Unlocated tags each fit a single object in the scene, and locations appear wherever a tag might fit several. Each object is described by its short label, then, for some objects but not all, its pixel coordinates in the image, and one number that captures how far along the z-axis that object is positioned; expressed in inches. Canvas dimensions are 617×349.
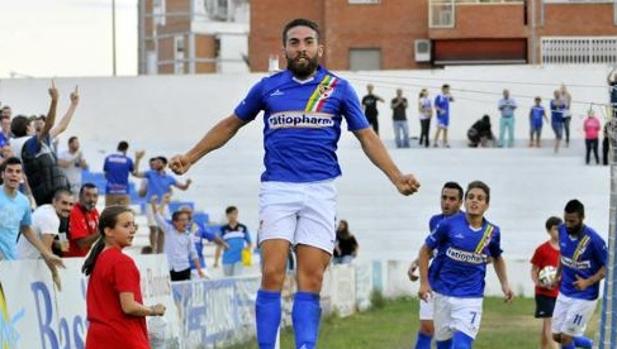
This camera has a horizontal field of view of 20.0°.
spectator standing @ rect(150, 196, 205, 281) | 993.0
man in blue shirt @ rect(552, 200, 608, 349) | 729.6
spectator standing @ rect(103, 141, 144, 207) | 1194.6
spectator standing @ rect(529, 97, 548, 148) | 1838.1
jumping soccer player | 440.5
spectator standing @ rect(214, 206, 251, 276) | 1224.2
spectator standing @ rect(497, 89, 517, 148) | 1847.9
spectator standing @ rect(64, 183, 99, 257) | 658.2
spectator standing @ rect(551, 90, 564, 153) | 1814.7
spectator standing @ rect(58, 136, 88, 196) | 1243.2
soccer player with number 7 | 638.5
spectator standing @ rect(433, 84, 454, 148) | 1846.7
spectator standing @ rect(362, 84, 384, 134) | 1784.0
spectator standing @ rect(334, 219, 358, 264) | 1338.6
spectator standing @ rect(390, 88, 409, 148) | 1829.5
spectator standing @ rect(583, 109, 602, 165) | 1716.3
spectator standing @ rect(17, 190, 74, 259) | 645.3
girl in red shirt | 479.5
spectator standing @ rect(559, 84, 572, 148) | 1804.9
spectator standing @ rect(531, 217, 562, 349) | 849.5
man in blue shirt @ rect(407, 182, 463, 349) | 665.0
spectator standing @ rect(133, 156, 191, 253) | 1227.2
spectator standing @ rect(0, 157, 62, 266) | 608.7
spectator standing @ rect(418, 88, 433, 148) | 1839.3
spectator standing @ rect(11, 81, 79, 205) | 719.1
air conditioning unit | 2365.9
